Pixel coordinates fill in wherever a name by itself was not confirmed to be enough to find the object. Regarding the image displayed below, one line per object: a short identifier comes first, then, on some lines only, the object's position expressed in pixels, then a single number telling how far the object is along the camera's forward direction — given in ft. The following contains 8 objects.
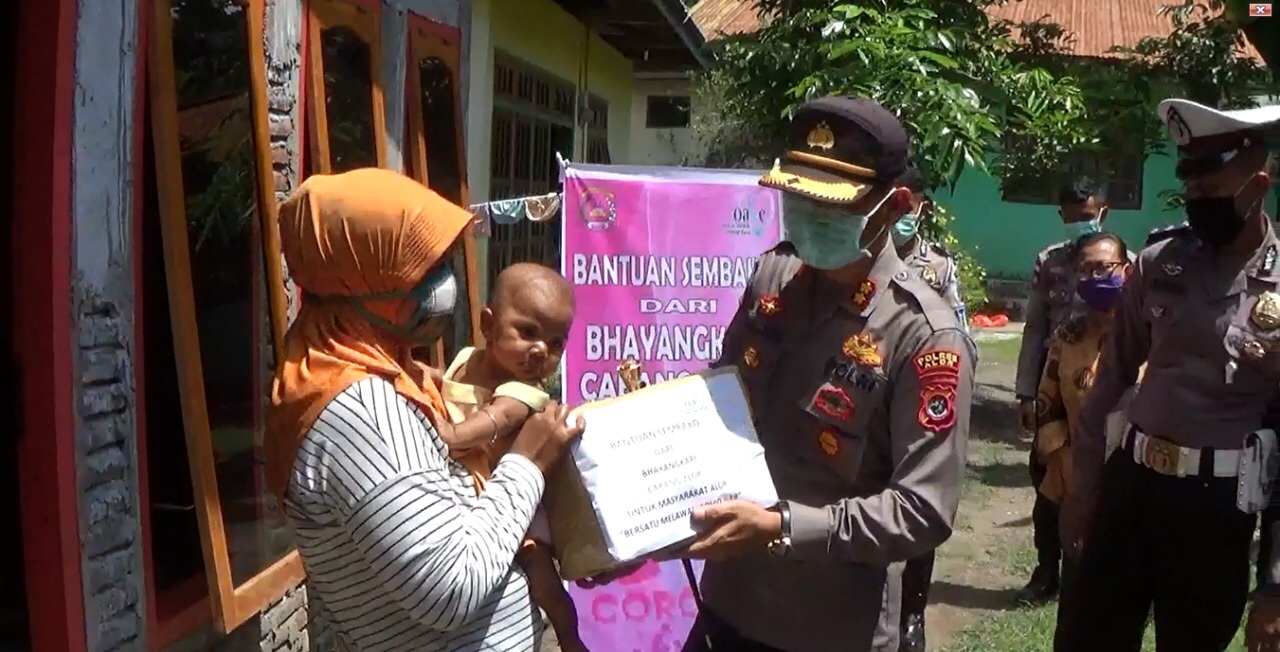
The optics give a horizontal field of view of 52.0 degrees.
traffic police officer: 11.39
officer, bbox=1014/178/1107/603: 20.15
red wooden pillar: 7.81
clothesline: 15.70
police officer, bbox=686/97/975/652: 7.88
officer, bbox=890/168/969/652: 17.19
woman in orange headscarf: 6.44
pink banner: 14.92
